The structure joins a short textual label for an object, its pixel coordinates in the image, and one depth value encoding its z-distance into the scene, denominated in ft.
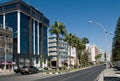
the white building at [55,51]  177.12
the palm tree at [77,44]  141.39
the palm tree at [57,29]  95.36
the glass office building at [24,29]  109.34
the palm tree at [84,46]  158.82
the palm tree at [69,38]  133.96
